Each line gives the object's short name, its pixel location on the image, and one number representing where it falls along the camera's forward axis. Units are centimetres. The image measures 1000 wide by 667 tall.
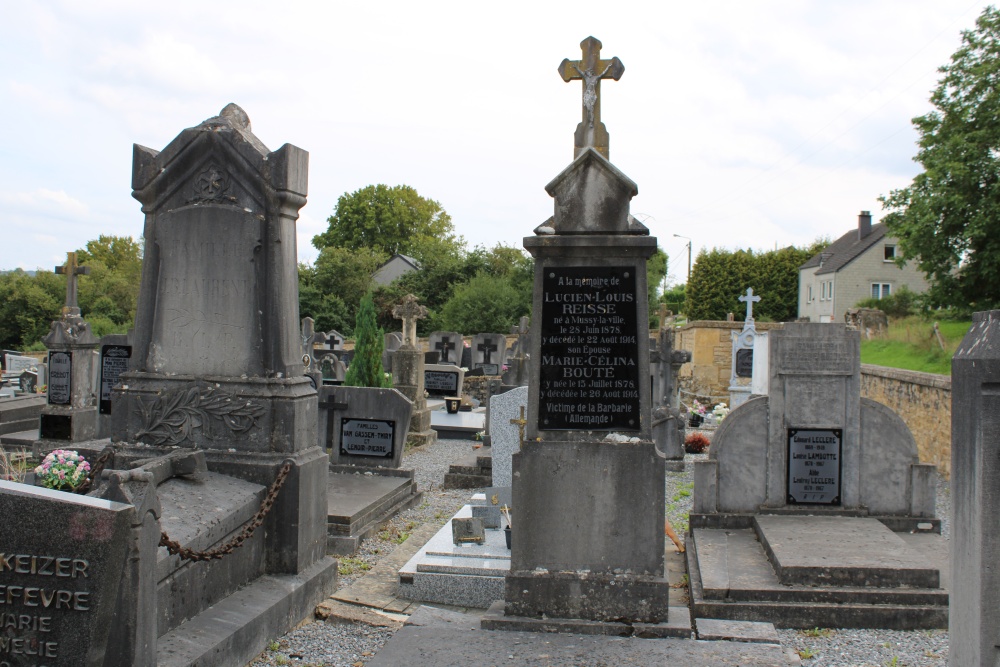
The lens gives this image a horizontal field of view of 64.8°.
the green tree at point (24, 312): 4116
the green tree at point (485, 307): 3906
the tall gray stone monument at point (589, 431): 482
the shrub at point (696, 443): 1340
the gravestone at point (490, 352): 2516
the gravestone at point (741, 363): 2088
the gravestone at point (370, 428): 983
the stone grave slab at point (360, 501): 743
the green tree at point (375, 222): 6106
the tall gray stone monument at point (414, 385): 1484
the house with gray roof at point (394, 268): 5566
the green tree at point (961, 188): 2148
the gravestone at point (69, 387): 1208
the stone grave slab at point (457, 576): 580
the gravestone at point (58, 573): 320
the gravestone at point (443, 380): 2019
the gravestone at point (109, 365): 1189
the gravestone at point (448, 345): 2630
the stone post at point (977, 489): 266
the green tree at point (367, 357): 1433
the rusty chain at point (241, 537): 407
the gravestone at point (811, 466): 703
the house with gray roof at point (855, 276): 4331
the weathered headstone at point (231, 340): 551
